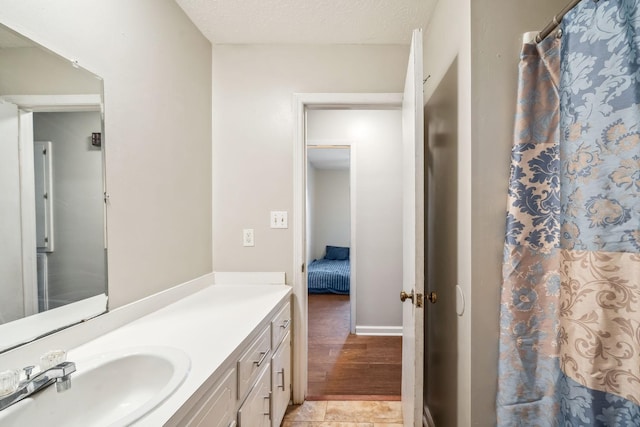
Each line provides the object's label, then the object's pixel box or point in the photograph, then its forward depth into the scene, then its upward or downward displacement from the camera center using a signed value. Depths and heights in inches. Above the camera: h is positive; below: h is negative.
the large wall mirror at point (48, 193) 32.2 +2.0
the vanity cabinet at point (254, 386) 33.5 -26.7
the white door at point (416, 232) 49.3 -4.2
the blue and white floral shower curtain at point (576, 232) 30.2 -2.9
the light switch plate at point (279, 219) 77.2 -2.9
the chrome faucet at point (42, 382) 25.7 -16.4
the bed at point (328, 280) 180.9 -44.8
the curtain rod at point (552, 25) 33.4 +22.7
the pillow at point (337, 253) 232.8 -36.1
